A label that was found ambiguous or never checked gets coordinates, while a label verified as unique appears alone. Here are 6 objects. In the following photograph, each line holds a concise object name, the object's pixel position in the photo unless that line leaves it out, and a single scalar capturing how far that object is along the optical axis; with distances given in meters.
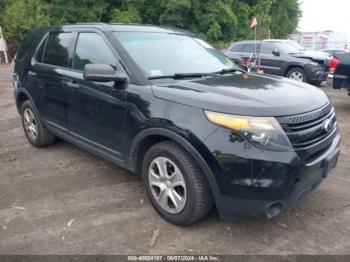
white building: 33.55
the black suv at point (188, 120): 2.73
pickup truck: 7.57
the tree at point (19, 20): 22.41
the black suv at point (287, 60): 11.76
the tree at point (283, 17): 41.25
